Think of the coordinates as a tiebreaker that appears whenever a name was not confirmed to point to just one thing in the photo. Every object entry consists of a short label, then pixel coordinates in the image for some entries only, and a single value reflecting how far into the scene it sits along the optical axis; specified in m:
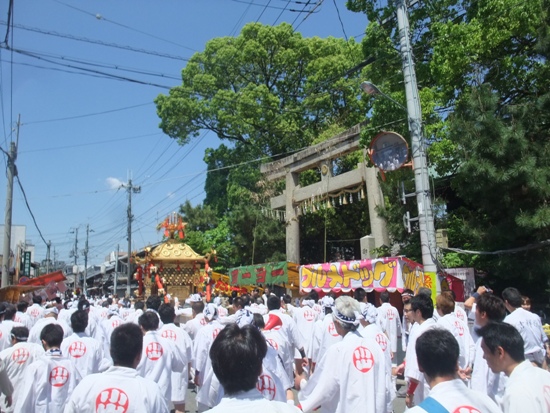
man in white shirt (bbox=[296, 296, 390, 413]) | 4.05
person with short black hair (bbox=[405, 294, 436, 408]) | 5.44
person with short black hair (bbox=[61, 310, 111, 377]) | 6.26
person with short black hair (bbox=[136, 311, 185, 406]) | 6.09
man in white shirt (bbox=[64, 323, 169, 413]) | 3.27
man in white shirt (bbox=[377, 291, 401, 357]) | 11.17
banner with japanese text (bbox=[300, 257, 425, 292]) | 12.74
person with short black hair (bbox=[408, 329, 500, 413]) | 2.69
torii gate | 19.95
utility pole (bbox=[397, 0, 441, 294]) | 11.94
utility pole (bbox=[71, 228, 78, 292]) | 65.81
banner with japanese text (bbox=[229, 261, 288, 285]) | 19.05
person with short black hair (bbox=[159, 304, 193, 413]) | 6.81
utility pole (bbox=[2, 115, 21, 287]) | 20.44
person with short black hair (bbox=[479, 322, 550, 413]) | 2.94
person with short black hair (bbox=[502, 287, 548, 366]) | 5.95
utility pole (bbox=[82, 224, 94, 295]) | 57.91
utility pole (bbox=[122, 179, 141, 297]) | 35.35
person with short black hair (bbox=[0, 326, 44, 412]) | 5.76
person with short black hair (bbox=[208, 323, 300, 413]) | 2.59
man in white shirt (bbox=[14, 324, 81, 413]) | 4.76
